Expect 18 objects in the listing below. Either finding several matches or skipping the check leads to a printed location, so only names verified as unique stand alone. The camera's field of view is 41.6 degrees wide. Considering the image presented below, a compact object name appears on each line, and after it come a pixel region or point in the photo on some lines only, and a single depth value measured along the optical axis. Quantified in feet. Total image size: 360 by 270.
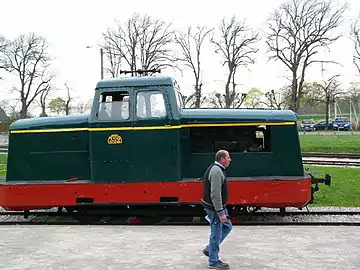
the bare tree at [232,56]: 155.94
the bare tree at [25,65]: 189.88
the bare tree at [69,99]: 198.90
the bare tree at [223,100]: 158.59
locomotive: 29.66
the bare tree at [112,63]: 156.87
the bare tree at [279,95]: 175.18
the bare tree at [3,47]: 188.44
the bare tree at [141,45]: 152.97
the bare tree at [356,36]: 146.11
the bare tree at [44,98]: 200.44
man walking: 19.72
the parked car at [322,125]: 183.03
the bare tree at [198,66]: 151.23
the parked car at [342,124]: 173.88
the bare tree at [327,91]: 184.12
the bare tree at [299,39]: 147.33
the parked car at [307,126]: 183.33
